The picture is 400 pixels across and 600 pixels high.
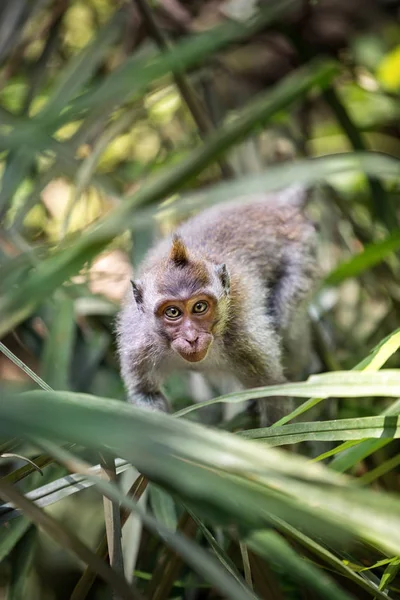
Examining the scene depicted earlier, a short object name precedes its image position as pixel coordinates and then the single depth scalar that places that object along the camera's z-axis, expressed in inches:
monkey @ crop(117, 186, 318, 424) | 130.3
